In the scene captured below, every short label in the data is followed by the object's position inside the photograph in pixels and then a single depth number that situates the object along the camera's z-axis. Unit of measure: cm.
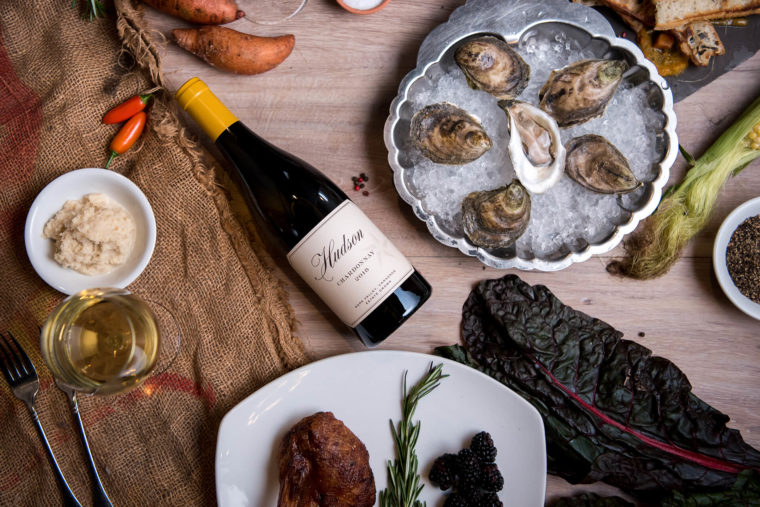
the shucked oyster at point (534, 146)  75
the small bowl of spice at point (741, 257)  77
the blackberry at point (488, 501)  75
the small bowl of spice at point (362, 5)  77
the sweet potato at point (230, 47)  77
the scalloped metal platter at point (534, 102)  76
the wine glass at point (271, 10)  79
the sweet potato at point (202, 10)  77
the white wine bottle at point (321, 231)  71
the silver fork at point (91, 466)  75
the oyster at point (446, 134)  73
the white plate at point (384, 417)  75
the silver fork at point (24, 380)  75
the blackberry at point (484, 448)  76
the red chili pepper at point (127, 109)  76
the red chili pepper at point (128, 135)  76
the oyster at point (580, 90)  73
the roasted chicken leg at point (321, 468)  72
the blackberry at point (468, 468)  75
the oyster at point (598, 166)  73
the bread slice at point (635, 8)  78
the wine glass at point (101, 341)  70
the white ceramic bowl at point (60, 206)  73
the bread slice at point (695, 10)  77
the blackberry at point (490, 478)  75
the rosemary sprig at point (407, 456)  76
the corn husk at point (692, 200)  78
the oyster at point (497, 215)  74
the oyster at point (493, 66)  73
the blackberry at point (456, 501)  75
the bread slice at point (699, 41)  78
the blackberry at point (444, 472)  76
